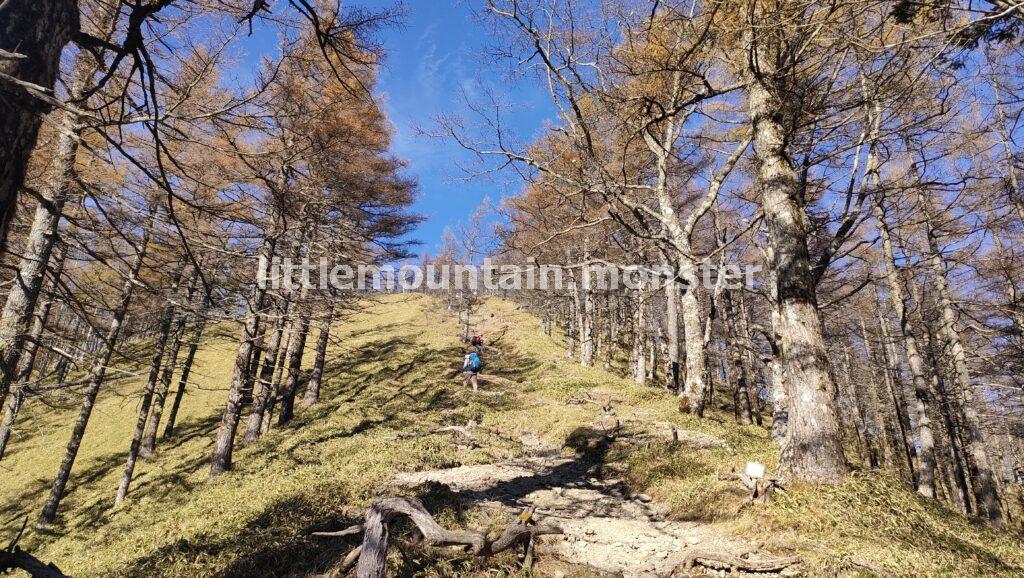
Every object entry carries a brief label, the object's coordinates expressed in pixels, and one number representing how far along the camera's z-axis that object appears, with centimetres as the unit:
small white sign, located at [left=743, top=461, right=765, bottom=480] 499
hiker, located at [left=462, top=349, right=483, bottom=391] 1655
